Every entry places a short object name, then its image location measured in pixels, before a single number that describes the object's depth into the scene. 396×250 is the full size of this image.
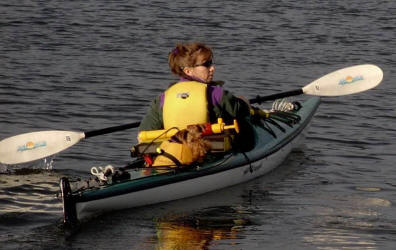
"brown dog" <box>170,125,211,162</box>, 18.06
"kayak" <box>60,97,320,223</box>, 16.78
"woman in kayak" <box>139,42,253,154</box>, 18.34
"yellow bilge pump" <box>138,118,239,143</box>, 18.28
